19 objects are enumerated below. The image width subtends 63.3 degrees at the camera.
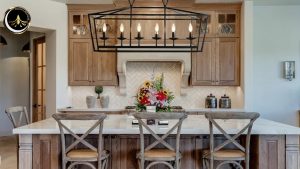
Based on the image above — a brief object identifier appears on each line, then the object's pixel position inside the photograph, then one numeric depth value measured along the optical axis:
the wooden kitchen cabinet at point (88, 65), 4.89
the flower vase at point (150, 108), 3.04
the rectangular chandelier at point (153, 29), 4.72
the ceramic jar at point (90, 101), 4.90
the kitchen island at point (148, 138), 2.54
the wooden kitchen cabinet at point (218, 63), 4.83
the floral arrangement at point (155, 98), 3.04
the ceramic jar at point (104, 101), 4.93
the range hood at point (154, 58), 4.75
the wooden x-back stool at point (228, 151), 2.41
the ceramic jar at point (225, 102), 4.83
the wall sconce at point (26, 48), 6.33
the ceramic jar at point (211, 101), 4.88
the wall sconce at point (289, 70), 4.92
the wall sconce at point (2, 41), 5.95
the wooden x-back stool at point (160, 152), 2.38
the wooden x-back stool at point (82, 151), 2.40
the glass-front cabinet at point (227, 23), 4.84
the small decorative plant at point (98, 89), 4.98
